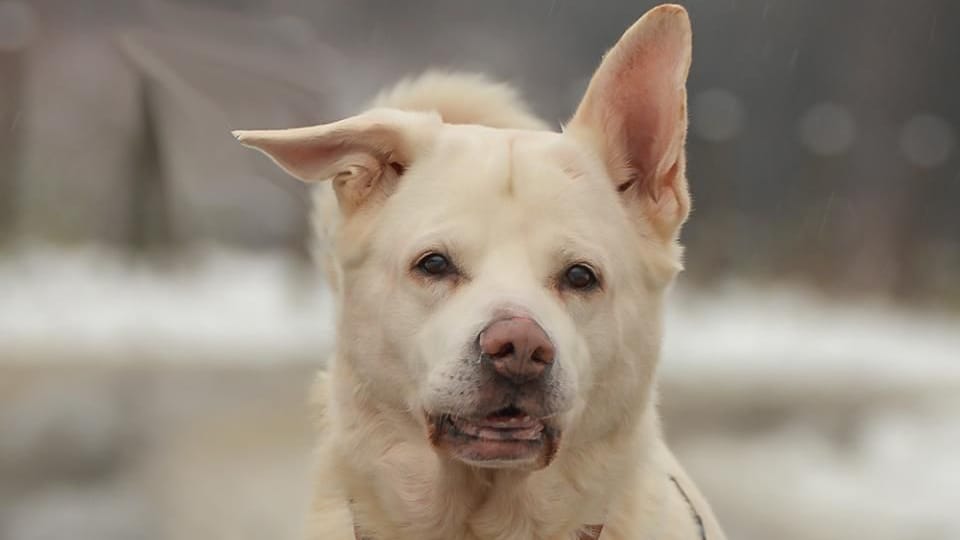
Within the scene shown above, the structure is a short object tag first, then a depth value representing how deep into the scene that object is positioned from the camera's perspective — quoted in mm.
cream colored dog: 2672
